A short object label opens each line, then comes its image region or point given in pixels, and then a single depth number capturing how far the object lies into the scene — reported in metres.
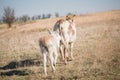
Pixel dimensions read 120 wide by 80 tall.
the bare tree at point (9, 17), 66.88
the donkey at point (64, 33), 11.31
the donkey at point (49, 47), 9.17
